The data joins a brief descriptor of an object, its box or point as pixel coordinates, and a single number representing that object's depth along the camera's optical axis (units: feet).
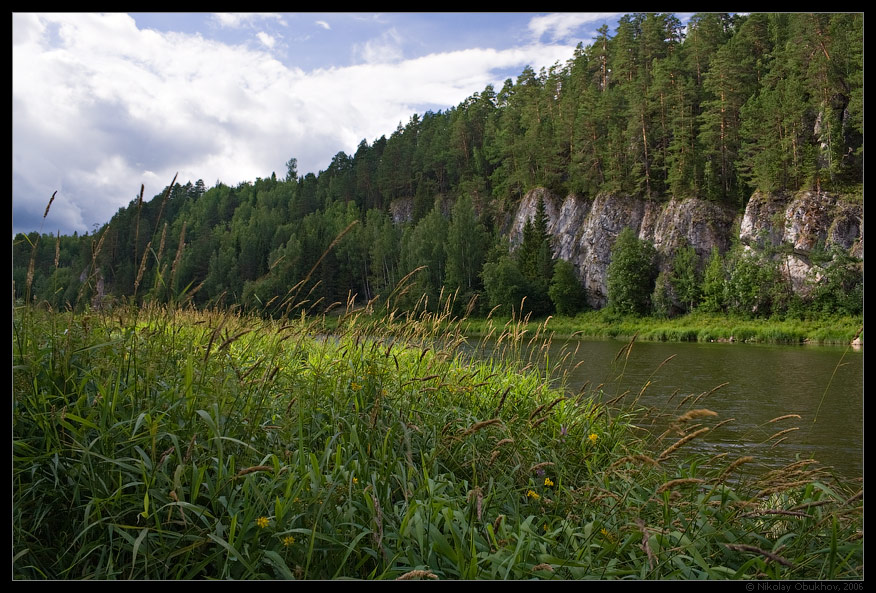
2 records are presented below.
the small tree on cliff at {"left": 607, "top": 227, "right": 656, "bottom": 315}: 144.66
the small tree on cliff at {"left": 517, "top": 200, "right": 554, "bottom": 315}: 164.86
